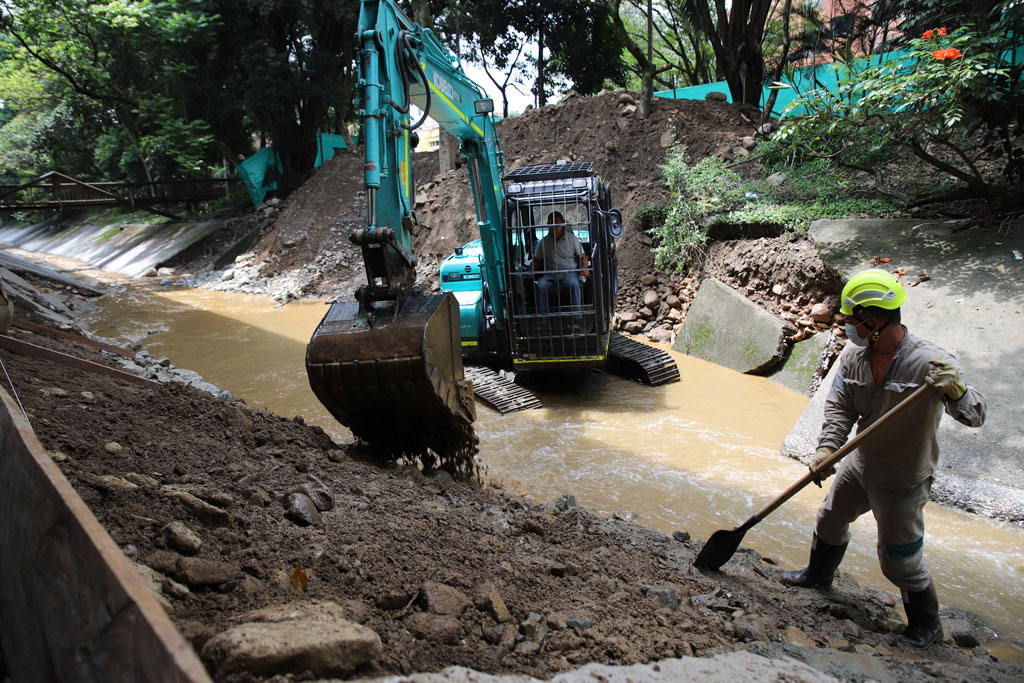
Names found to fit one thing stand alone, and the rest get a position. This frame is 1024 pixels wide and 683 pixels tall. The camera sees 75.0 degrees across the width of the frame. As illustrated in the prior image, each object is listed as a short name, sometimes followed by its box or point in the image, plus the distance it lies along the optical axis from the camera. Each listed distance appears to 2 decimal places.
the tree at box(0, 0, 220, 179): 18.00
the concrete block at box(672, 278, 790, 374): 8.63
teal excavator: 4.06
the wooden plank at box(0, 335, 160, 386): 5.25
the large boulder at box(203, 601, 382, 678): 1.87
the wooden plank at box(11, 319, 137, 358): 7.34
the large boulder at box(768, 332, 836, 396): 8.00
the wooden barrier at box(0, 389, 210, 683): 1.41
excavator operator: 7.21
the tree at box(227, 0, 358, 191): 20.45
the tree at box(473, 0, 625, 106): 20.19
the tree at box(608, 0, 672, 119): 14.16
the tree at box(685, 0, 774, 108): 16.12
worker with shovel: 3.08
